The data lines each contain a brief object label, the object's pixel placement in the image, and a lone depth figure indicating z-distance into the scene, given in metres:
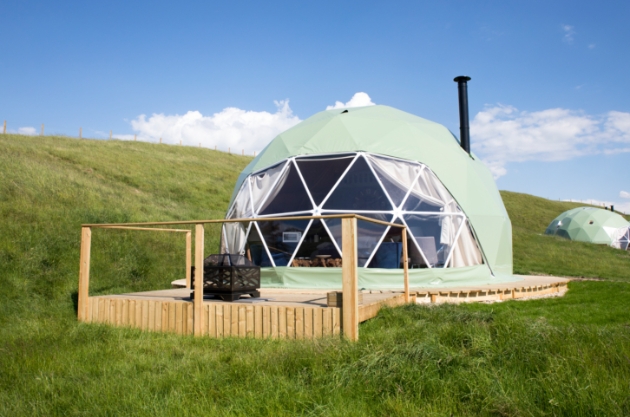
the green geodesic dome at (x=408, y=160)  9.58
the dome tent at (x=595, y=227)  32.91
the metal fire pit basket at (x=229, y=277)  6.96
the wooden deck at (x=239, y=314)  6.00
